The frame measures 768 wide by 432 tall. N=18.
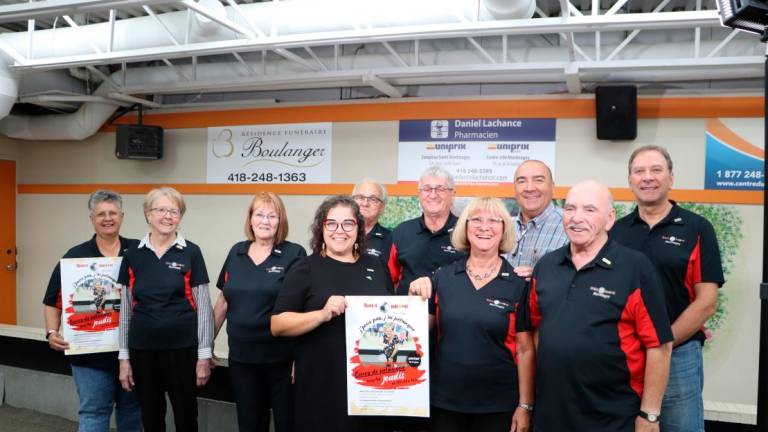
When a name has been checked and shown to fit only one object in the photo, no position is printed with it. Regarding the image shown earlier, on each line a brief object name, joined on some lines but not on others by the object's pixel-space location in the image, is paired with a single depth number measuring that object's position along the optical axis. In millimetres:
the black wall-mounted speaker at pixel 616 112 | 4590
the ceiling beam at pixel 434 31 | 3133
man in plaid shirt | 2434
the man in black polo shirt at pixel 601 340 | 1807
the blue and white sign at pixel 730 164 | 4605
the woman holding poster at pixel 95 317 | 2846
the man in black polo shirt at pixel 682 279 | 2207
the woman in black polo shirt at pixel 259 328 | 2502
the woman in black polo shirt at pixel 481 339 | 1924
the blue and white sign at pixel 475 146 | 5070
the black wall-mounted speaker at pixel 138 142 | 6035
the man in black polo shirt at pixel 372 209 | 3094
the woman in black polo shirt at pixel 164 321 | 2676
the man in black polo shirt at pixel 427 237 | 2613
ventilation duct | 3557
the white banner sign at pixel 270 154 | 5711
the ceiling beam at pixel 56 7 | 2998
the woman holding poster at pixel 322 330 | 2033
